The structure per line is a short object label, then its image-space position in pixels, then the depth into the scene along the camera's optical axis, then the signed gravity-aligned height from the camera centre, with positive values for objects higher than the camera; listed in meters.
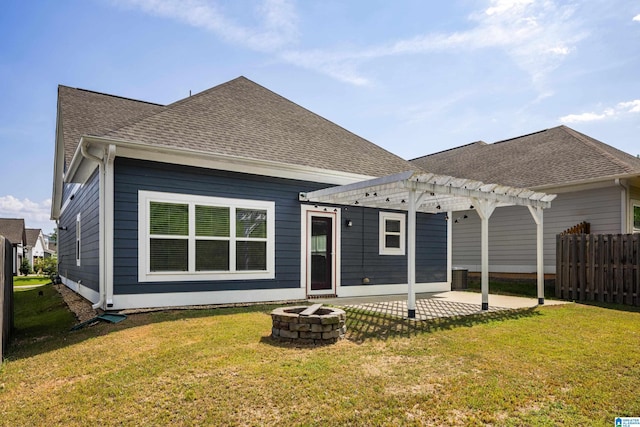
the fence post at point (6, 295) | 4.58 -0.95
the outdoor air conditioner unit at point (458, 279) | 11.89 -1.54
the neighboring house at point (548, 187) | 10.92 +1.19
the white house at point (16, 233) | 33.11 -0.53
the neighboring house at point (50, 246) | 51.34 -3.10
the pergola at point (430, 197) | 6.71 +0.67
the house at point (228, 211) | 7.07 +0.36
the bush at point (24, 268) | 30.23 -3.16
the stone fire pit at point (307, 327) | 4.95 -1.27
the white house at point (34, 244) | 41.91 -1.96
